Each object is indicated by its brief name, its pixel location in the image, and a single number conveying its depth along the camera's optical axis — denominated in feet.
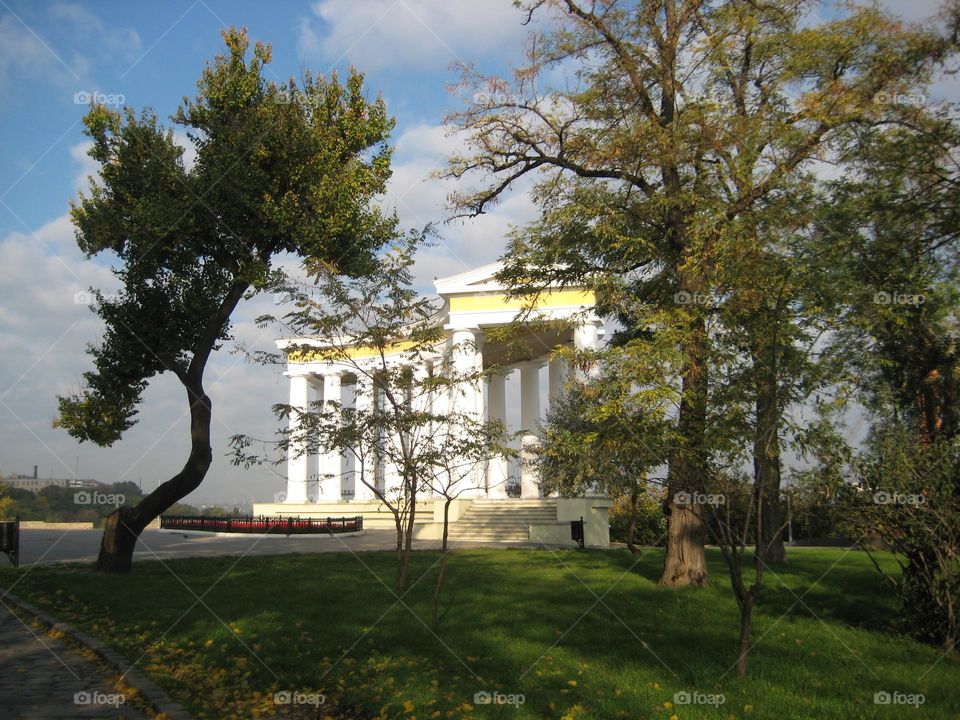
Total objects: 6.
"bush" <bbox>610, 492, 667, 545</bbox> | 107.04
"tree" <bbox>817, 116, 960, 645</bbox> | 34.68
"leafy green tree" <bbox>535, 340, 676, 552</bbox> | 35.42
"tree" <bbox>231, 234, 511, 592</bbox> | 42.68
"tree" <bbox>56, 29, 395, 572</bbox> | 60.59
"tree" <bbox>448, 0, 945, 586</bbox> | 49.06
